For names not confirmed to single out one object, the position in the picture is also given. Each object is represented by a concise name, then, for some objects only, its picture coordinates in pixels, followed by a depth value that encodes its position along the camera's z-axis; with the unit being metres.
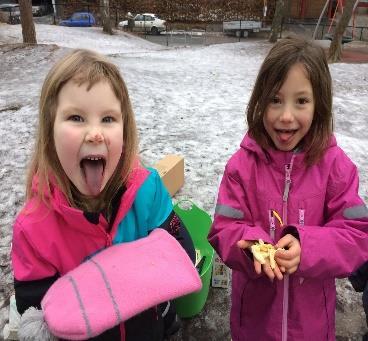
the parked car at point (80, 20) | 25.94
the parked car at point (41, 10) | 31.82
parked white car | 26.02
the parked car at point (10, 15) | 24.06
